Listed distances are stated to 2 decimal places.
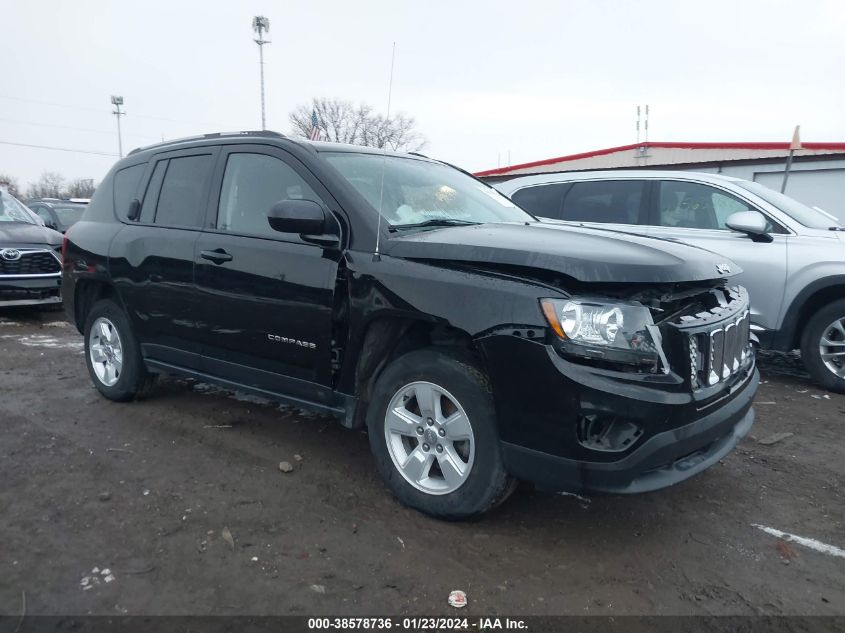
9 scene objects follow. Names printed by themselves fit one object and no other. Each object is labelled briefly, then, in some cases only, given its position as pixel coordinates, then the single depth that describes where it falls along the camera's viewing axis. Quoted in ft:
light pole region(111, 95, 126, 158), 164.76
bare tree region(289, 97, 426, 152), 149.59
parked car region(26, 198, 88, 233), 46.80
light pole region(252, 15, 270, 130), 104.83
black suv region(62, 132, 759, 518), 8.52
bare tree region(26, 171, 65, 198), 224.12
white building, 51.75
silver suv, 17.92
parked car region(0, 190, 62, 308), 28.09
